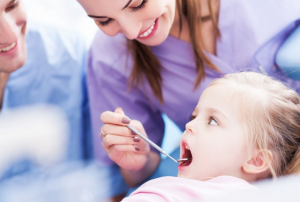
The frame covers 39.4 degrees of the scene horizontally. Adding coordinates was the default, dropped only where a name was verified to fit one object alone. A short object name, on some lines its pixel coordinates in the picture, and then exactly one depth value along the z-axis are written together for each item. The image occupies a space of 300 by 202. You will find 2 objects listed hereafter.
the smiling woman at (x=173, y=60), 1.10
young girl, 0.87
